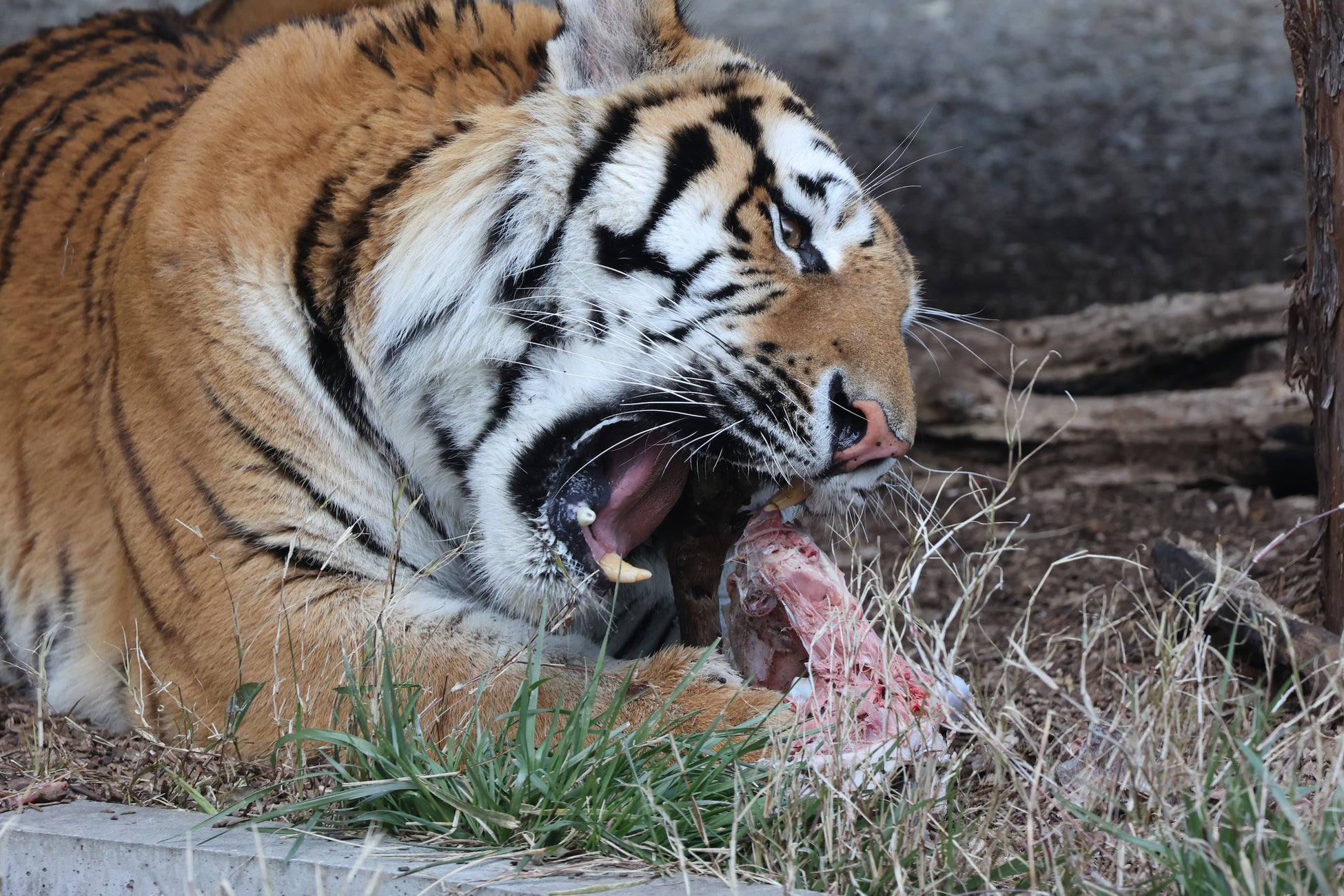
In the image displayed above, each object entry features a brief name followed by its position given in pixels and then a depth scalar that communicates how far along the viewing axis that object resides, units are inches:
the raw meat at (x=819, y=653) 258.4
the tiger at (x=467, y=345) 262.1
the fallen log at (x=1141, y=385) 291.4
